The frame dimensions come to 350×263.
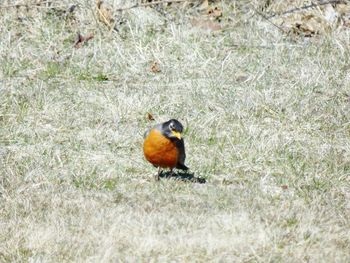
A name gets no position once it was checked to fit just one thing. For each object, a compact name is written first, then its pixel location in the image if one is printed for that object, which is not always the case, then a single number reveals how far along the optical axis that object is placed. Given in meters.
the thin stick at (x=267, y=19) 19.87
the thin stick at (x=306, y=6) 20.19
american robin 13.50
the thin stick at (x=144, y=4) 20.20
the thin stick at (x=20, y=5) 20.26
